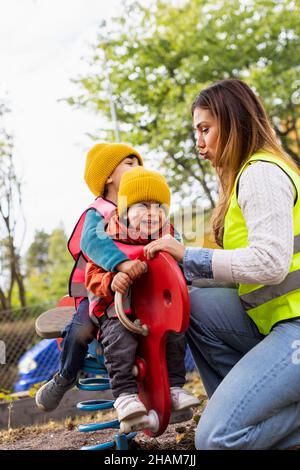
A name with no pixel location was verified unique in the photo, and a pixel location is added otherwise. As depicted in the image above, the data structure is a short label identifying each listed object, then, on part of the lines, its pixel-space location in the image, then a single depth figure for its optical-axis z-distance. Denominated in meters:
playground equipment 2.05
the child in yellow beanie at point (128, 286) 2.19
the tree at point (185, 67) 12.85
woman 1.92
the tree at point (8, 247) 8.82
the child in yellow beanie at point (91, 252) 2.27
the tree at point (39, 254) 13.73
